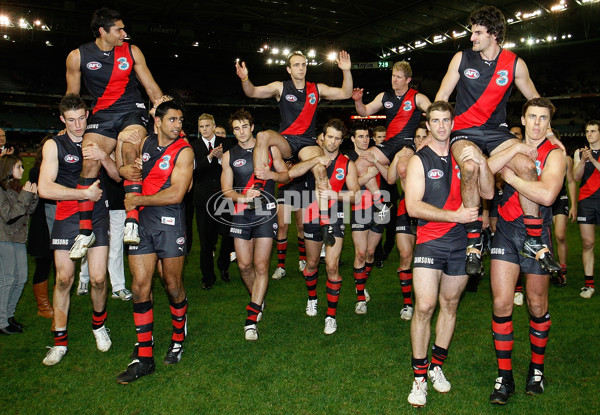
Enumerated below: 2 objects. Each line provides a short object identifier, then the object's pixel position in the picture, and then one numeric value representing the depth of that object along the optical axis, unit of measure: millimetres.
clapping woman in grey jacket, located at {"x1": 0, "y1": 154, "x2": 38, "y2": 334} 6383
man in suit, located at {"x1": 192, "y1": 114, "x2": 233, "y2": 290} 8859
